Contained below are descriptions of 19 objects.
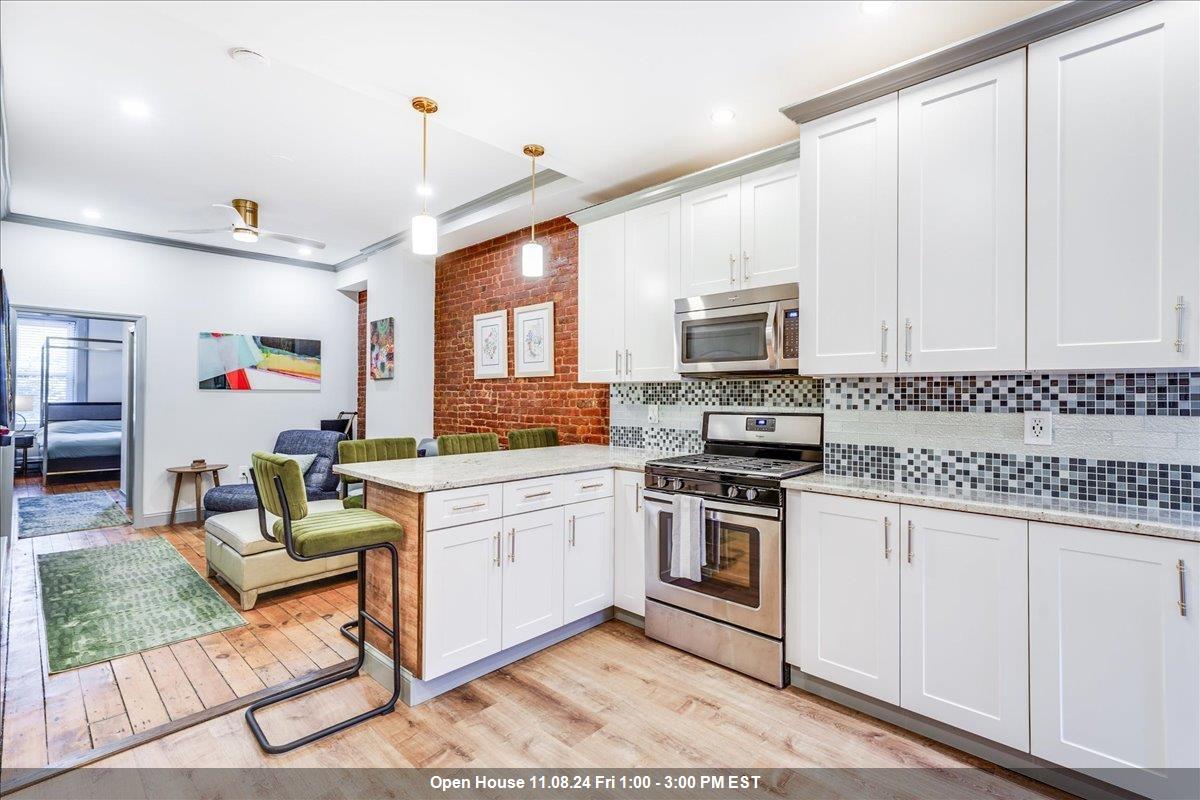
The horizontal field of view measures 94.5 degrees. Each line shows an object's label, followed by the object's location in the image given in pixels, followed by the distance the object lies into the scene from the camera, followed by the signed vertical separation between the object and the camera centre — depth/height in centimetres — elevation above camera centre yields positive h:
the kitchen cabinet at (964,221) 200 +70
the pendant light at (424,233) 256 +79
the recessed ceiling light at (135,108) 288 +155
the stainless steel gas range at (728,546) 245 -67
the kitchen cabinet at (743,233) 270 +88
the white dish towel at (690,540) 264 -66
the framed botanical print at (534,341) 435 +50
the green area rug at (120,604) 287 -125
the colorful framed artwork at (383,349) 555 +53
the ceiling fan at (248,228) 416 +130
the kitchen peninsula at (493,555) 229 -71
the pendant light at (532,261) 288 +74
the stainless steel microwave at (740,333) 267 +36
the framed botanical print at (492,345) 477 +50
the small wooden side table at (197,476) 529 -75
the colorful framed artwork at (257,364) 565 +40
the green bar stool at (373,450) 304 -28
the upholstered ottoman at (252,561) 336 -102
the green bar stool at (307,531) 212 -52
